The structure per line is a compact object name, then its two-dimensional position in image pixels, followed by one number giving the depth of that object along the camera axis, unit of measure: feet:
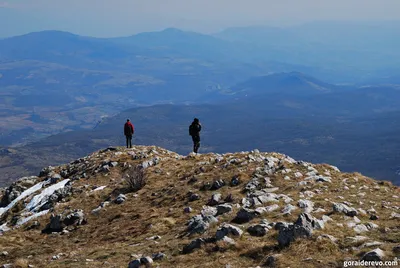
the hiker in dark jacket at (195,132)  117.05
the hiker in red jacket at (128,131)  127.85
